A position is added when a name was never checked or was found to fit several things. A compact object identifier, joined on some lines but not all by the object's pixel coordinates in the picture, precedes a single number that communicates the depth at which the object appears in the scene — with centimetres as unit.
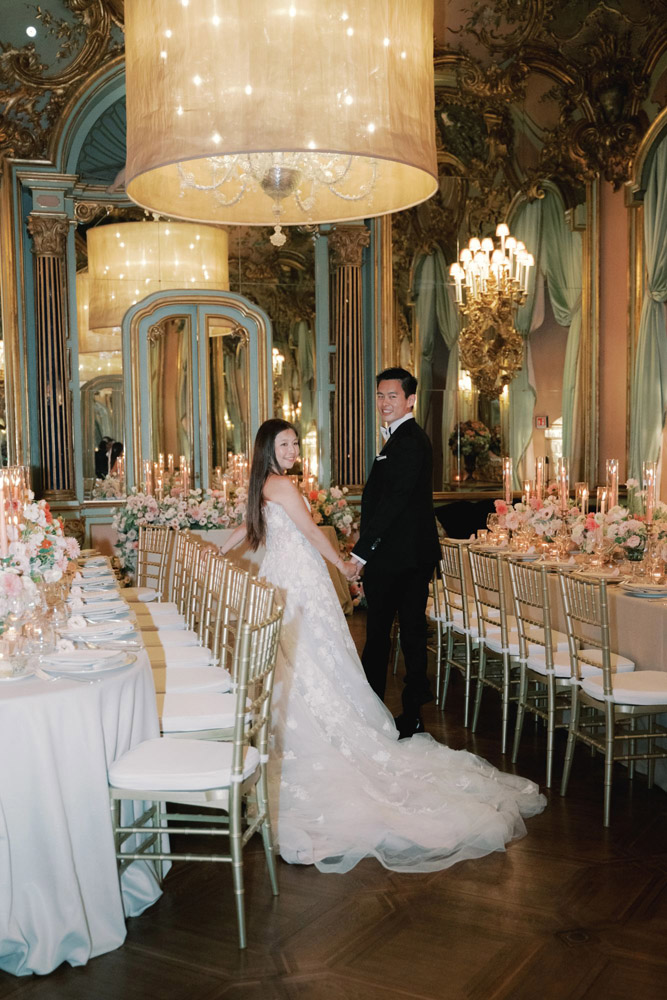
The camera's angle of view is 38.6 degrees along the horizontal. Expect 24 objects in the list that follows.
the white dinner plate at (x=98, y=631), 358
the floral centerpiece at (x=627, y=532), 517
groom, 500
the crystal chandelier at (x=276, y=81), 356
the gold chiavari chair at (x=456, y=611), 557
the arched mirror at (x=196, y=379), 1005
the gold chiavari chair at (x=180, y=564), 557
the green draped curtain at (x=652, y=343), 1006
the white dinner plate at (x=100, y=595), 496
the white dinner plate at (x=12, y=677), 300
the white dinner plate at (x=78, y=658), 310
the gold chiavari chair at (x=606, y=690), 400
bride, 366
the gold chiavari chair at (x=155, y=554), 658
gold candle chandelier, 1037
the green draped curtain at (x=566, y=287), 1110
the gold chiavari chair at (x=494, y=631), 500
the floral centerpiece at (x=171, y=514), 830
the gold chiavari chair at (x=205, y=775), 294
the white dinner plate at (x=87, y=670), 306
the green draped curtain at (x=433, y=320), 1077
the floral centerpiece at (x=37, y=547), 350
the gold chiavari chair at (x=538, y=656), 450
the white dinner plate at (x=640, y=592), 464
